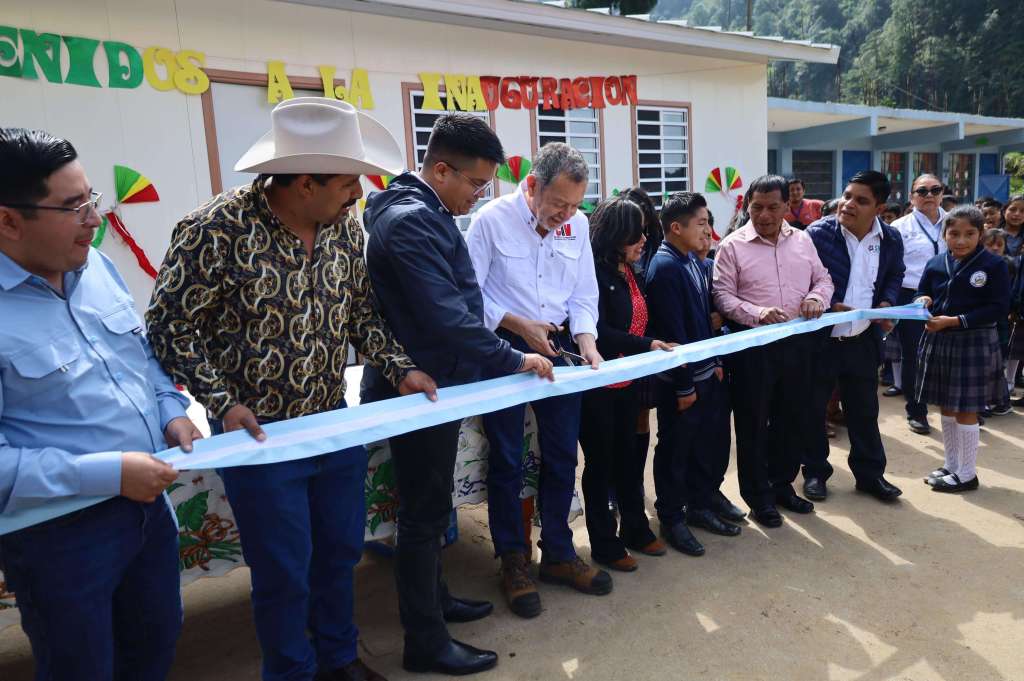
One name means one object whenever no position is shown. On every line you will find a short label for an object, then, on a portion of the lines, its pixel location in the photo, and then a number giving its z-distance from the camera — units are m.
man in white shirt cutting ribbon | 2.89
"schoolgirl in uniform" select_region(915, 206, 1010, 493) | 4.04
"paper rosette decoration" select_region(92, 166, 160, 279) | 5.09
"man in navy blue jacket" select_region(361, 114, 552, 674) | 2.28
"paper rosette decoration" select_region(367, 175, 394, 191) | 6.18
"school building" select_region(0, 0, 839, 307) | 4.91
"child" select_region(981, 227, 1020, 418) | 5.36
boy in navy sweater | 3.45
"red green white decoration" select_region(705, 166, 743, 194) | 8.87
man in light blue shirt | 1.50
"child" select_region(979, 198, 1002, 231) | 6.94
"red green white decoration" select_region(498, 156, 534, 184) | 7.20
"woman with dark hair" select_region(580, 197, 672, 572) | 3.19
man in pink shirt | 3.71
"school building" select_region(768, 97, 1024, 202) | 13.66
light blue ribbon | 1.77
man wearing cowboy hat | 1.90
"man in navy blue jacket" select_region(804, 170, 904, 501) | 3.97
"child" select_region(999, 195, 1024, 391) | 5.90
